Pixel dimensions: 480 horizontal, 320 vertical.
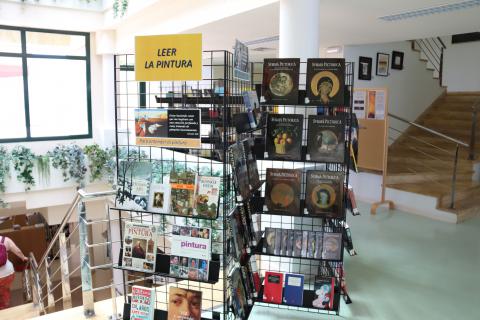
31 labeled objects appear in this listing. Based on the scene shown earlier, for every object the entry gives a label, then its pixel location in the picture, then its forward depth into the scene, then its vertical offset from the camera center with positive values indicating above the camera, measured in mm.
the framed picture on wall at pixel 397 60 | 7952 +1064
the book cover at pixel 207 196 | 2244 -447
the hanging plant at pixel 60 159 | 8095 -888
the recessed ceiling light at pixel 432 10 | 4298 +1157
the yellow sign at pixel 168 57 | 2125 +298
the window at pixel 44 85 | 8086 +585
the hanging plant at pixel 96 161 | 8367 -968
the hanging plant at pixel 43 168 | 7922 -1056
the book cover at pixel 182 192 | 2279 -430
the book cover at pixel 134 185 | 2348 -407
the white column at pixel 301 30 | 3604 +738
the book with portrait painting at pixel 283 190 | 2967 -543
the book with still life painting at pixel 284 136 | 2906 -153
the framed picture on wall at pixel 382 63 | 7613 +949
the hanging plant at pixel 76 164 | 8219 -1005
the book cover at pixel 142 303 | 2449 -1123
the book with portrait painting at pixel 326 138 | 2852 -165
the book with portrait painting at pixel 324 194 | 2900 -558
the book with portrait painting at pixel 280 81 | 2887 +235
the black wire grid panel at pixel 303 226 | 3172 -987
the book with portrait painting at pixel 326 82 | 2797 +223
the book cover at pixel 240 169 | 2408 -333
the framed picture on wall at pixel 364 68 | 7355 +832
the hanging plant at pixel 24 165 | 7738 -965
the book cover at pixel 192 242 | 2264 -706
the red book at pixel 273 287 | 3064 -1282
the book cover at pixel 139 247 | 2400 -773
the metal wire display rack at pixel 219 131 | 2273 -99
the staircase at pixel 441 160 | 6141 -786
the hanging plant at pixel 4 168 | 7505 -996
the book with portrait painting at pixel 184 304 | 2383 -1096
